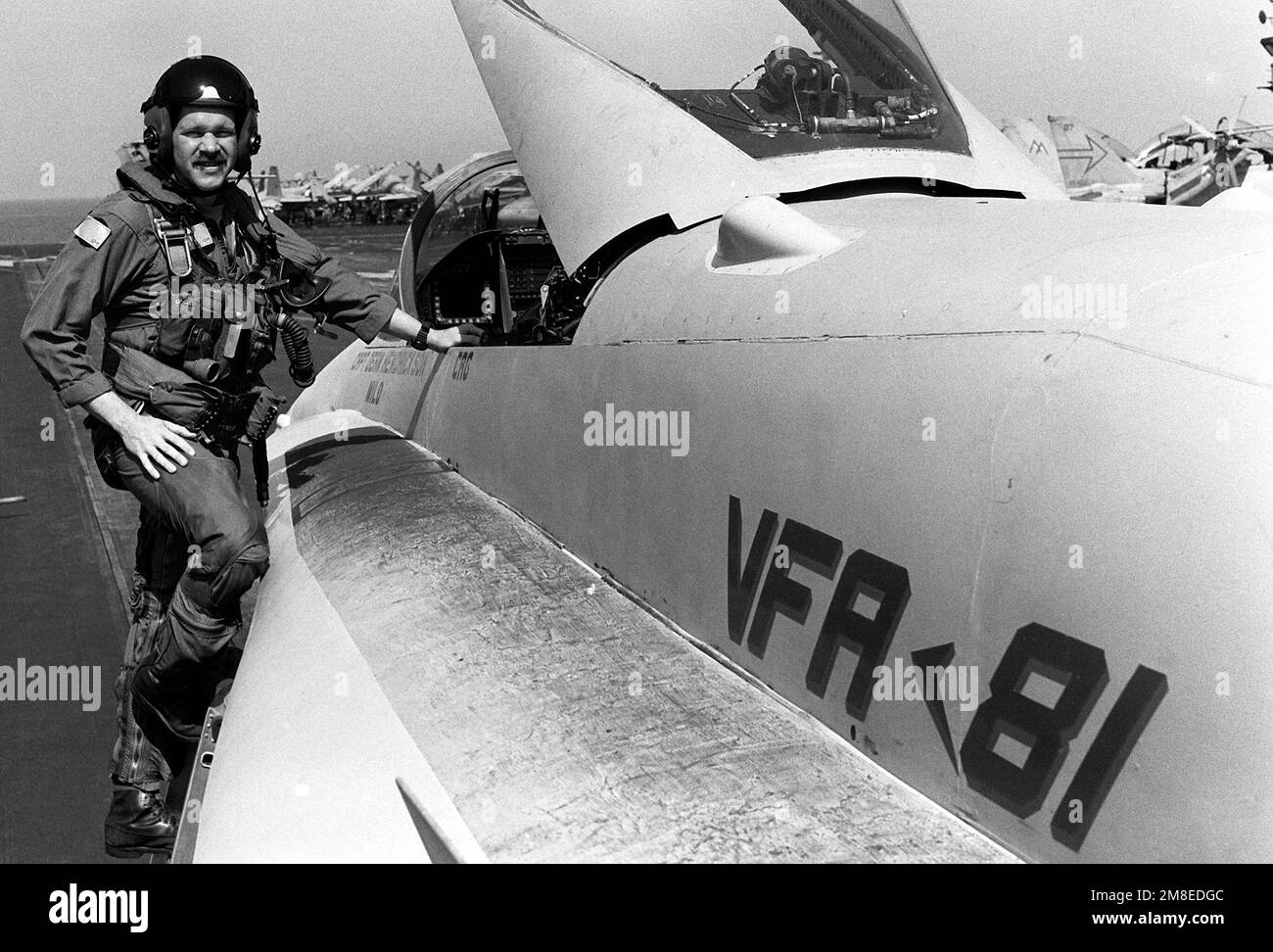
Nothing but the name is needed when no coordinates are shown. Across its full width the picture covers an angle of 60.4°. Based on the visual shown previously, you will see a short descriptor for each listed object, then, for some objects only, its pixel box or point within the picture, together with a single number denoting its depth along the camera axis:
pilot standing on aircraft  3.35
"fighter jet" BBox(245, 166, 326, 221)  81.74
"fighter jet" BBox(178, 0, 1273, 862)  1.74
